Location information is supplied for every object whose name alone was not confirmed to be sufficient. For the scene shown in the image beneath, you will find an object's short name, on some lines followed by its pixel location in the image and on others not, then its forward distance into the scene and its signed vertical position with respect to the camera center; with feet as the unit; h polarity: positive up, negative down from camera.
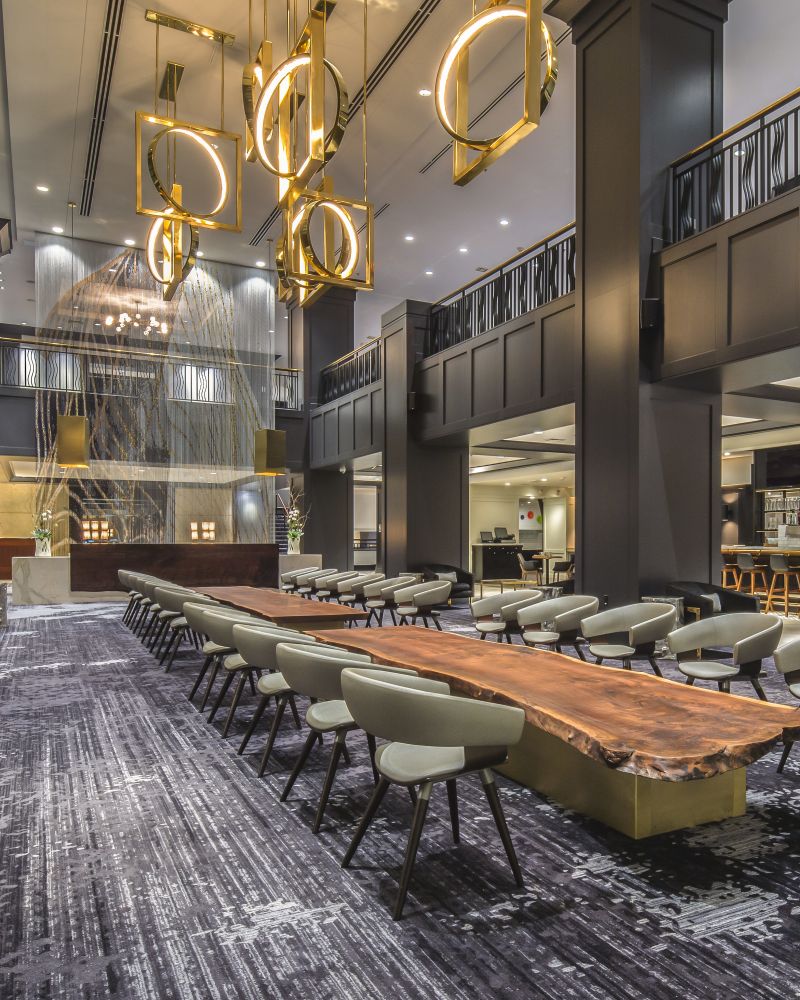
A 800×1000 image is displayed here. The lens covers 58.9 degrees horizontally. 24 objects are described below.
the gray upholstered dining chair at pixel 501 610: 19.56 -2.47
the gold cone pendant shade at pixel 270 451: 35.50 +3.52
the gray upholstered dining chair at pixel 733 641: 12.90 -2.30
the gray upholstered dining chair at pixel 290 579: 35.99 -2.97
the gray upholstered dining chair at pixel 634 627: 15.64 -2.36
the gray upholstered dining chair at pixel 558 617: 18.24 -2.50
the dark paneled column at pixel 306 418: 51.62 +7.56
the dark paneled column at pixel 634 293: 22.39 +7.50
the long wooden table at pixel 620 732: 6.94 -2.23
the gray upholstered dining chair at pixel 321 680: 8.99 -2.05
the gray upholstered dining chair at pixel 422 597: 23.36 -2.54
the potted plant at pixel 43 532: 40.22 -0.64
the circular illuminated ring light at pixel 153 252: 21.50 +8.53
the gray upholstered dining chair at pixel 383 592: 26.61 -2.71
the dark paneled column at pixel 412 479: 37.81 +2.37
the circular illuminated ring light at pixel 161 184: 19.16 +9.65
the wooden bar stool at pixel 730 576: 40.32 -3.14
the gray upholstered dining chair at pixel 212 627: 13.83 -2.17
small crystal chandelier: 42.14 +11.84
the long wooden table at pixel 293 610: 17.75 -2.43
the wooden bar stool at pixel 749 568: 37.65 -2.42
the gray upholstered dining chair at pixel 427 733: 7.07 -2.16
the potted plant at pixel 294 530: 43.45 -0.52
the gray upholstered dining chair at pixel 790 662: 11.75 -2.33
